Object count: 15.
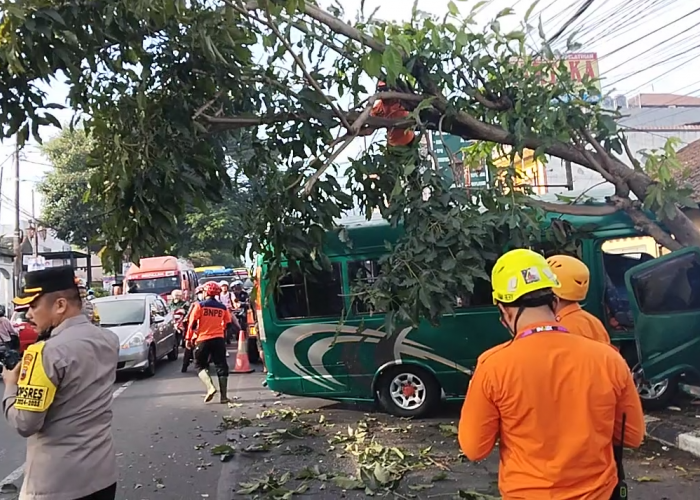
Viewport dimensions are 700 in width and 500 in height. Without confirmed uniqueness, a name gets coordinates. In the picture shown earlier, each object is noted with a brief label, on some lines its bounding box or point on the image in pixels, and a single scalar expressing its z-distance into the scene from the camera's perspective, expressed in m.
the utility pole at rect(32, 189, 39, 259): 33.28
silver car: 12.87
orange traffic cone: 13.78
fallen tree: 5.50
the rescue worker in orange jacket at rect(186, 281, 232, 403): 10.33
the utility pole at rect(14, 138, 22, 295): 27.66
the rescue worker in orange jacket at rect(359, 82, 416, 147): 6.62
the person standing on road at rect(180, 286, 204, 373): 13.23
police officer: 2.86
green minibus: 8.29
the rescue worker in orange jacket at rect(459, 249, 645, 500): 2.35
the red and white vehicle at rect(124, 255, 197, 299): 26.94
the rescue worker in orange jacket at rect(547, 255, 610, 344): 3.61
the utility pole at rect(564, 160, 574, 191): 14.72
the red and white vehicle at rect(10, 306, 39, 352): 12.63
